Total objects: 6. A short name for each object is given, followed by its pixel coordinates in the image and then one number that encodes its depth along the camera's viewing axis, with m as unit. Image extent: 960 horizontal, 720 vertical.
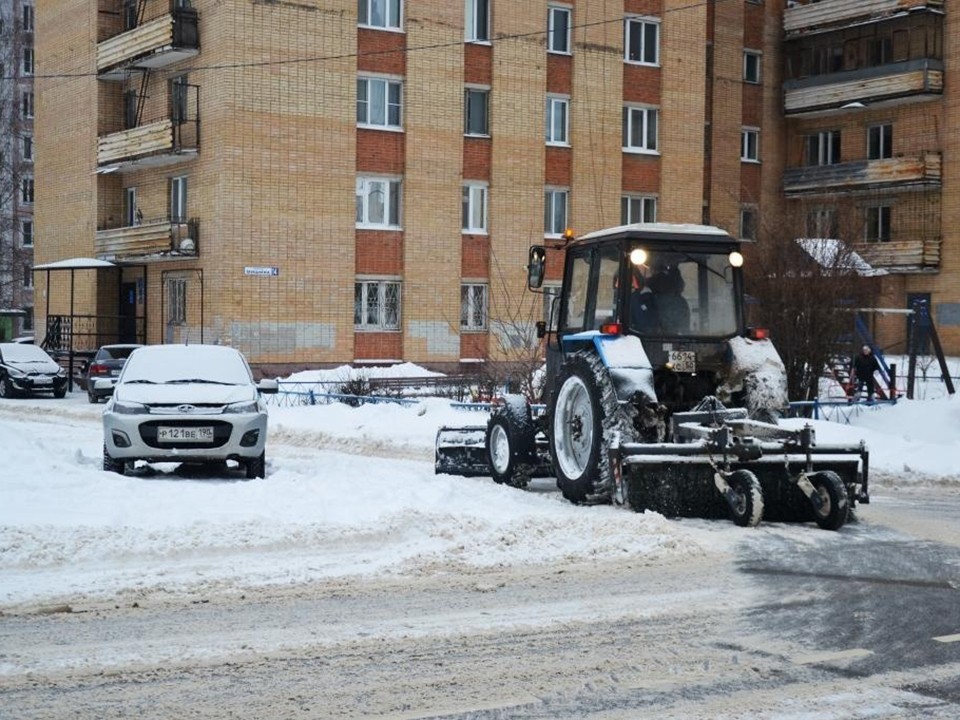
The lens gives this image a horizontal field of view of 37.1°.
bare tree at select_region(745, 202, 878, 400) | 25.98
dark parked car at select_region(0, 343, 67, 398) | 33.59
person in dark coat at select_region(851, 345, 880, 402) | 28.89
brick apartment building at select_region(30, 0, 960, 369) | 35.59
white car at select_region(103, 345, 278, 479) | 15.39
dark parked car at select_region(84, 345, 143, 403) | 31.95
